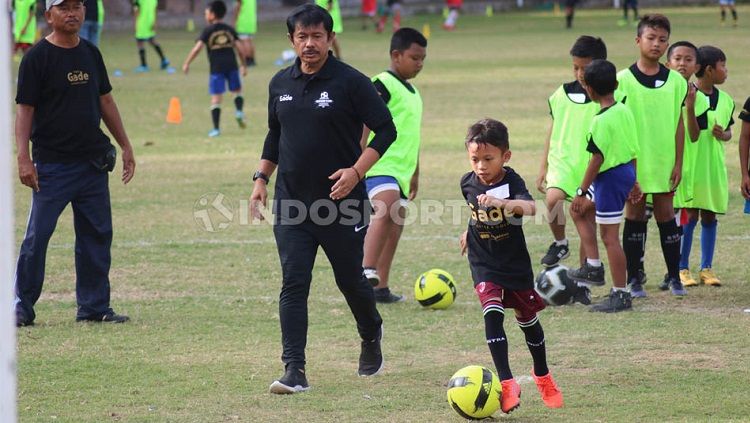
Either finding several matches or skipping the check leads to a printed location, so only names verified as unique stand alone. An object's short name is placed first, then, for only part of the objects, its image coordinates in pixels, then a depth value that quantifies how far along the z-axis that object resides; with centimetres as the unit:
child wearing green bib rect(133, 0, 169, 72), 6028
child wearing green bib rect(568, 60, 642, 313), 1691
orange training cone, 4203
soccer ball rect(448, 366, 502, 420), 1227
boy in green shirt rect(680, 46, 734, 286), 1917
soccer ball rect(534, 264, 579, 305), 1783
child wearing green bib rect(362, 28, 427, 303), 1806
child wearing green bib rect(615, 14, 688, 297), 1806
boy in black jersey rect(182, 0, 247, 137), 3791
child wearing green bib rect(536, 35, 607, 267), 1808
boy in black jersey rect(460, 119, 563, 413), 1273
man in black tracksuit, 1351
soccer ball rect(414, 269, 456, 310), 1783
